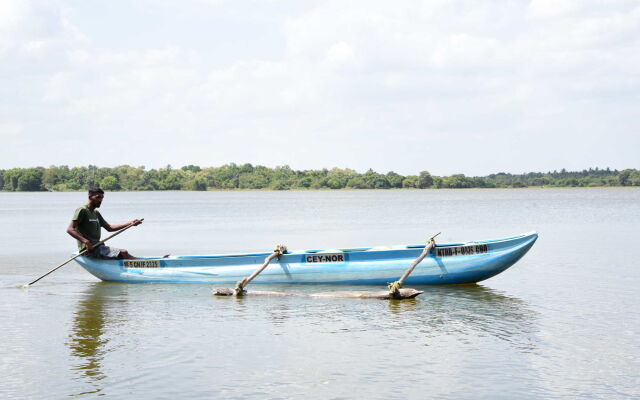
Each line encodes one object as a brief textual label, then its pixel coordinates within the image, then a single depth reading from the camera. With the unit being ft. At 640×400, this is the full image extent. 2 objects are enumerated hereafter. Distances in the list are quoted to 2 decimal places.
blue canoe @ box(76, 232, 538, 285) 54.65
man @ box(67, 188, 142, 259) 56.49
